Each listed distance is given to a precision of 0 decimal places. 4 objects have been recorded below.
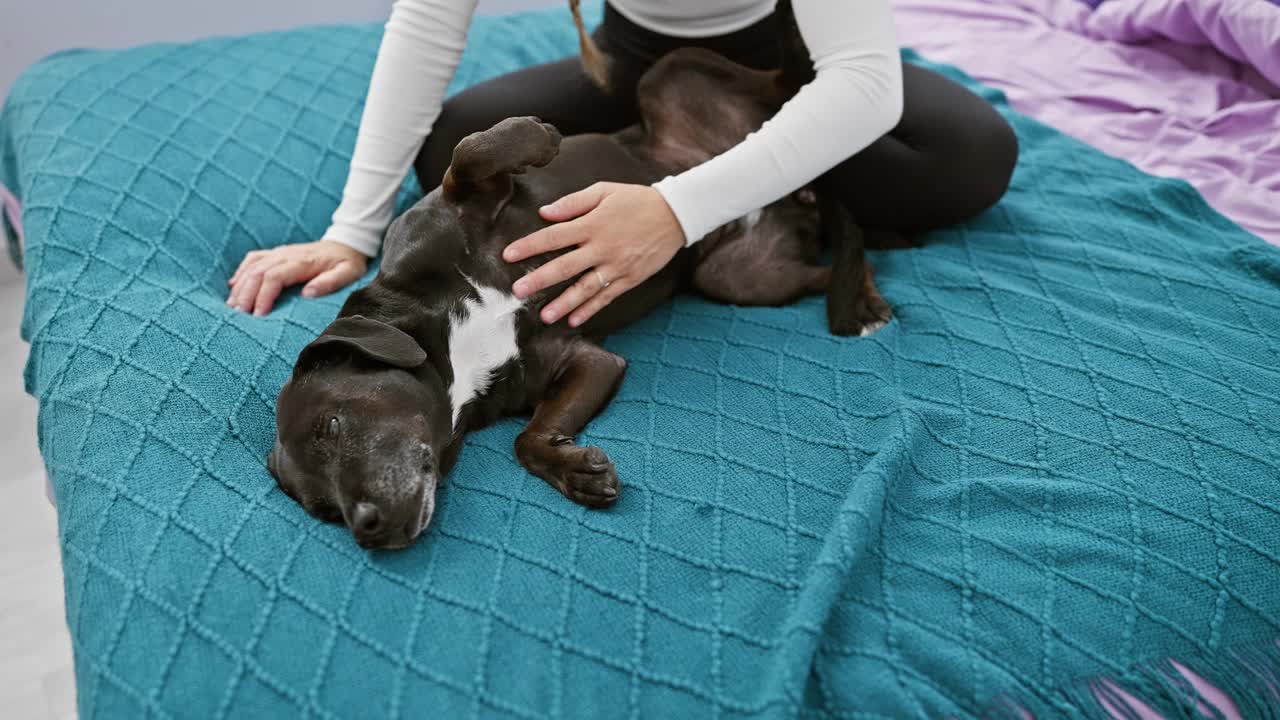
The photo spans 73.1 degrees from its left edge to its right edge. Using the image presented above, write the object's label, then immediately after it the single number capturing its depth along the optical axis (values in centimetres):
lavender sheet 195
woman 143
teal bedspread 104
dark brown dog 121
